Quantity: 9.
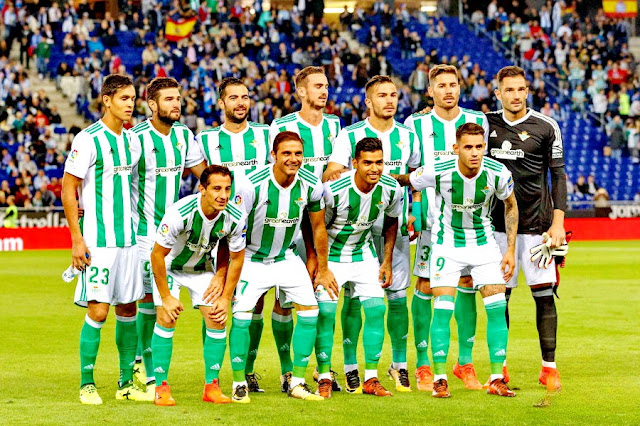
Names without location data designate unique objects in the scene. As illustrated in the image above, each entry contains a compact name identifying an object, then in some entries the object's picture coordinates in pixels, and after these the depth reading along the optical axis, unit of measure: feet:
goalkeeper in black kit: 54.03
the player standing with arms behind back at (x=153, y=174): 53.36
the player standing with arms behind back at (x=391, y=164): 54.44
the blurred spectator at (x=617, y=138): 208.95
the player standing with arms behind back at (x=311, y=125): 55.57
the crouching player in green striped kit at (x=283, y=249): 49.75
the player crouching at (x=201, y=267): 47.96
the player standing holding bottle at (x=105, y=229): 49.34
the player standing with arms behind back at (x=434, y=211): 54.60
